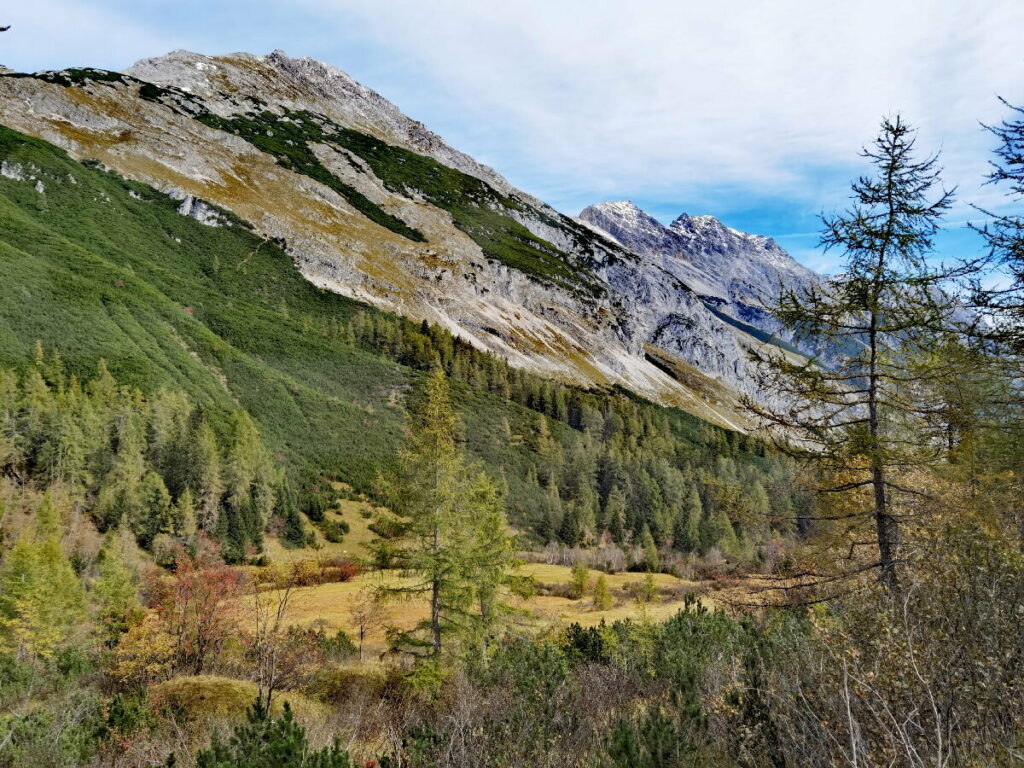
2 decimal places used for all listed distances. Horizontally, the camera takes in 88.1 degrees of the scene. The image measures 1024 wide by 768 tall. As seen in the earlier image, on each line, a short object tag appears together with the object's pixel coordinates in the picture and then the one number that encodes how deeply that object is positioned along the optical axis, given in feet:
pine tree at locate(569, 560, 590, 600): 166.81
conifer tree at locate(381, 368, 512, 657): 65.92
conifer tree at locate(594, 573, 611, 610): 149.79
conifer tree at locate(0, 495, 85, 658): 82.04
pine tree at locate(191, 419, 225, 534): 178.91
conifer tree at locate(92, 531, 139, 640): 82.89
